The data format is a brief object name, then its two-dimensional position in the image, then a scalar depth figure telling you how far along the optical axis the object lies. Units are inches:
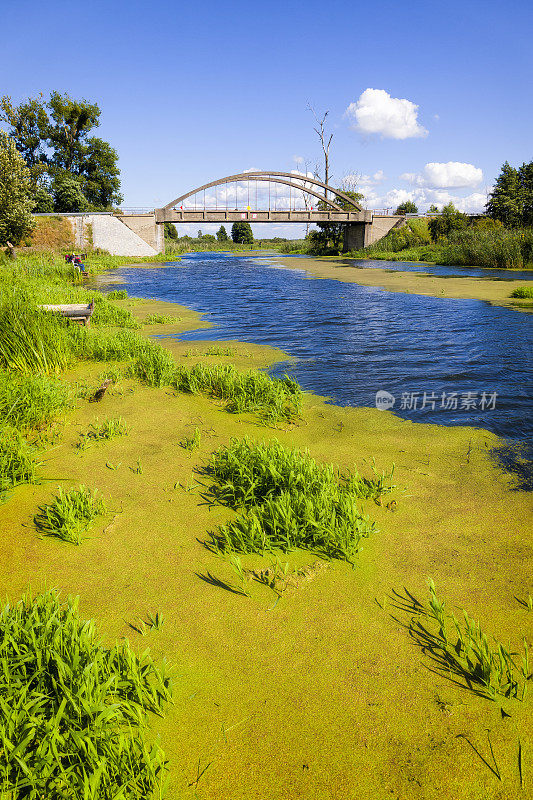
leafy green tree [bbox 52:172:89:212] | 2390.5
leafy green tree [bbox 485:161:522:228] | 2059.5
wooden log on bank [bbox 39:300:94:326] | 437.1
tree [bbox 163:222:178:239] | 5623.5
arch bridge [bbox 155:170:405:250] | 2630.4
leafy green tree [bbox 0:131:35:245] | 952.3
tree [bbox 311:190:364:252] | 3026.6
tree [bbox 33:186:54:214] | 2222.9
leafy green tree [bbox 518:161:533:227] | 2062.0
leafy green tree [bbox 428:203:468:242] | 2218.3
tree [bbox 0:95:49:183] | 2596.0
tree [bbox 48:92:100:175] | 2615.7
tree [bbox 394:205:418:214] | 3292.3
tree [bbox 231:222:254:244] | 5969.5
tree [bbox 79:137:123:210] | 2751.0
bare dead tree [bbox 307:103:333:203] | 2760.8
